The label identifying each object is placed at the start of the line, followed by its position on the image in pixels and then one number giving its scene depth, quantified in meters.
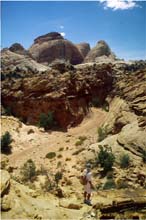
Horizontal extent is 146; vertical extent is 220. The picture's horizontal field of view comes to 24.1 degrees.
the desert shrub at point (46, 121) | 32.09
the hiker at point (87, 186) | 10.12
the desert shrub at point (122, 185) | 15.29
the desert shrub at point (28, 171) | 18.35
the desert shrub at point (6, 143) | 25.39
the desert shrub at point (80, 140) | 25.09
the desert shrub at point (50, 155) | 23.04
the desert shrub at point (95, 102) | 37.84
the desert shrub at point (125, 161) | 17.98
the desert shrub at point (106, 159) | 18.25
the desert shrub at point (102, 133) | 24.59
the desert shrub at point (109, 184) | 15.70
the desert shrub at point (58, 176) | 17.77
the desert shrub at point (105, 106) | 36.25
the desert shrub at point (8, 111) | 35.04
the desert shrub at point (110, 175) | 17.44
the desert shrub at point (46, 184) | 15.85
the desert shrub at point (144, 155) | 18.31
